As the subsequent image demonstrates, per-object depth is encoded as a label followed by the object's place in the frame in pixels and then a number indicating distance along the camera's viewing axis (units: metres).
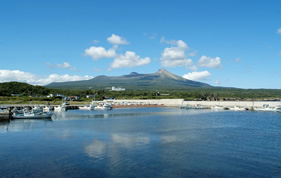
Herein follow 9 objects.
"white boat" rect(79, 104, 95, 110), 92.19
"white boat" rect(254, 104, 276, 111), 81.66
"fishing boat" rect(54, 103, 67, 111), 83.59
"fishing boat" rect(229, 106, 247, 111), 88.50
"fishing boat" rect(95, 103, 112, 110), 94.12
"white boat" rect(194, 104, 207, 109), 99.81
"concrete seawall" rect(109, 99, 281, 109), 92.85
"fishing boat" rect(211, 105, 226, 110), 94.40
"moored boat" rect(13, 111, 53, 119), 58.06
